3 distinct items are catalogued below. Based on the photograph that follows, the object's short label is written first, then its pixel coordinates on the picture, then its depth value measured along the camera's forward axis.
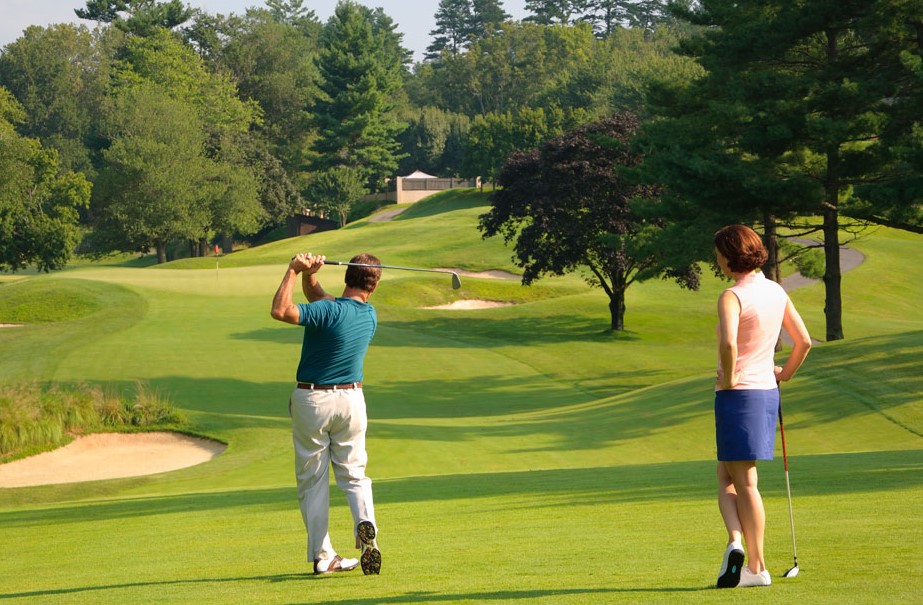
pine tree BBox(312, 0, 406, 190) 106.12
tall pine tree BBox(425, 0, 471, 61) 184.12
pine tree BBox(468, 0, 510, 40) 182.38
